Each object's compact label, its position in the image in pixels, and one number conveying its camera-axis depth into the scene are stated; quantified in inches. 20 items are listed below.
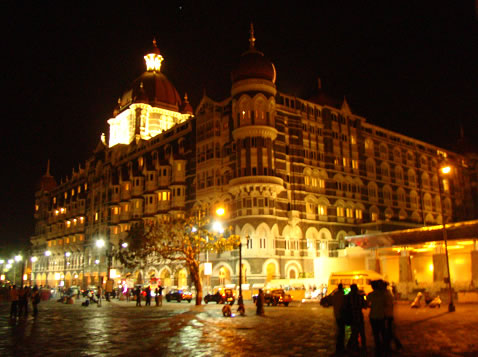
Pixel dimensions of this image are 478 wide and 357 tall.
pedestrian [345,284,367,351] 528.7
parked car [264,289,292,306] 1488.3
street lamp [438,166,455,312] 1053.8
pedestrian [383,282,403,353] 491.2
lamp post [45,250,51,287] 4327.5
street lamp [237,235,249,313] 1108.8
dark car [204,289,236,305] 1589.6
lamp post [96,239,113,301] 1993.2
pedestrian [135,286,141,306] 1639.0
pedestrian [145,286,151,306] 1606.8
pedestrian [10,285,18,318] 1131.9
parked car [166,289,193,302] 1892.2
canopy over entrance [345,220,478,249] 1626.5
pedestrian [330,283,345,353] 530.9
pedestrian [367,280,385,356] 483.4
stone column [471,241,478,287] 1626.0
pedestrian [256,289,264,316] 1083.5
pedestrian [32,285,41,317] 1167.6
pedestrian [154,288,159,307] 1610.0
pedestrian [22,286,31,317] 1179.9
